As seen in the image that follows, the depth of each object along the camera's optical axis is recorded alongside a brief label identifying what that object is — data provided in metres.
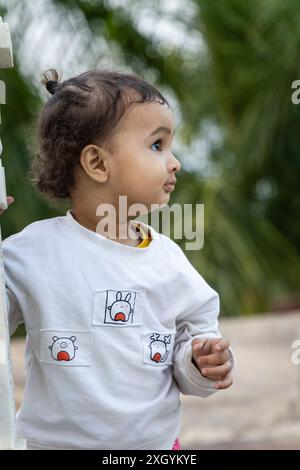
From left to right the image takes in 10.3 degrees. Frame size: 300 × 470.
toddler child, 1.82
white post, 1.64
